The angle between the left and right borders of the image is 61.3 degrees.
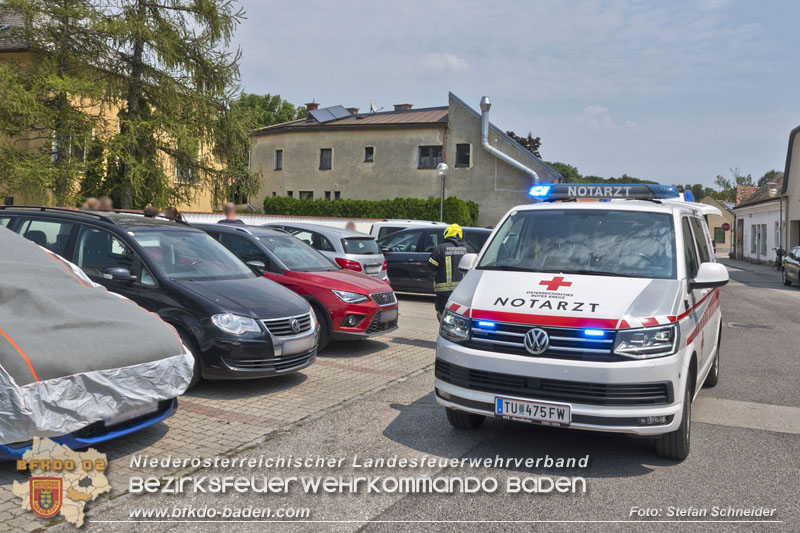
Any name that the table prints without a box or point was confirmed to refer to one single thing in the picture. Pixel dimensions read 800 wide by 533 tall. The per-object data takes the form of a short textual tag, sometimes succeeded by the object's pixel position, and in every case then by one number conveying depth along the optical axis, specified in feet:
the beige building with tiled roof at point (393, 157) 126.00
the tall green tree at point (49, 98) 63.26
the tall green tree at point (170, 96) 67.05
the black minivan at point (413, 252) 52.06
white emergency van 15.29
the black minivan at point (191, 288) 21.79
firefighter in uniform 30.53
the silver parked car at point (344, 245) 42.73
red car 29.60
